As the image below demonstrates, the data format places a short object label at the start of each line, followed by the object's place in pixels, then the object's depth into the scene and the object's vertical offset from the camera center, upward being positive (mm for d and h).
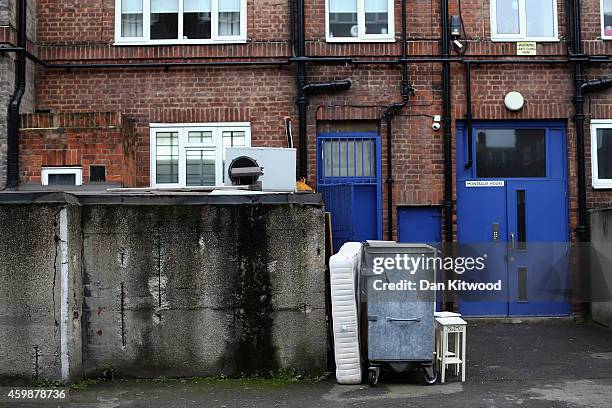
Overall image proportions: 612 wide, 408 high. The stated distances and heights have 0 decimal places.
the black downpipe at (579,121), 12812 +1827
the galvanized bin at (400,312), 8008 -922
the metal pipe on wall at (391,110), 12719 +2057
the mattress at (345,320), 8055 -1008
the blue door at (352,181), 12742 +827
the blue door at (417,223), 12883 +78
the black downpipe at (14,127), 11977 +1709
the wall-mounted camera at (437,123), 12859 +1827
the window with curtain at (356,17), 13094 +3759
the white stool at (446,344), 8328 -1347
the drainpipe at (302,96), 12742 +2321
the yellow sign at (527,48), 13023 +3160
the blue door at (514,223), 12883 +57
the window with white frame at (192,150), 12859 +1409
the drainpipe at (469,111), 12875 +2034
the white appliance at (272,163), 11609 +1057
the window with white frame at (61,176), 11977 +911
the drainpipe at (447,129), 12711 +1716
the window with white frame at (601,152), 13000 +1307
